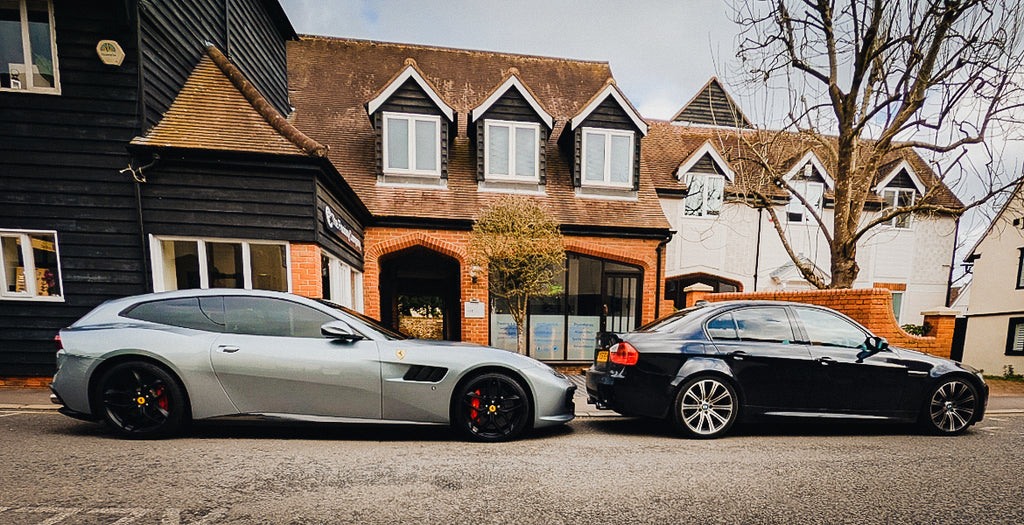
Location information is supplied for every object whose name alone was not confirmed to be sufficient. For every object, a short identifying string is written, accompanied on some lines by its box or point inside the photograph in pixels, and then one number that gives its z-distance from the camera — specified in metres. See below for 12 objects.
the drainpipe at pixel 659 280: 9.70
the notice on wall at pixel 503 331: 9.55
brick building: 9.08
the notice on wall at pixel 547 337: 9.72
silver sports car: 3.47
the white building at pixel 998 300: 14.41
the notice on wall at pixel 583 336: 9.88
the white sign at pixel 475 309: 9.02
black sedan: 3.96
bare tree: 6.65
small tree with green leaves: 7.10
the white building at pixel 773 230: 11.64
